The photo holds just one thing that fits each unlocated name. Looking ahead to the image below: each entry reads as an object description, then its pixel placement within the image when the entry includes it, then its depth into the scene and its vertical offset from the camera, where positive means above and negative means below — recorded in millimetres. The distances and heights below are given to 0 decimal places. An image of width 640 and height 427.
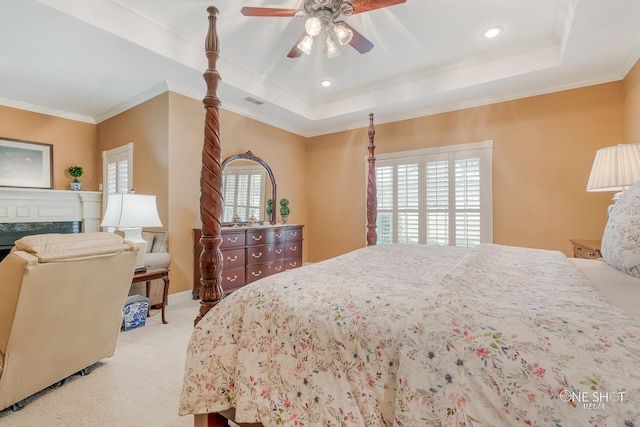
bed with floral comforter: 628 -381
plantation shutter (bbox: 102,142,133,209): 4055 +680
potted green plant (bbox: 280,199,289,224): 4742 +77
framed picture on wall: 4160 +775
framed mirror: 4230 +404
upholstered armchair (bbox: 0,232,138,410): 1501 -539
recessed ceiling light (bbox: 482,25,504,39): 2875 +1872
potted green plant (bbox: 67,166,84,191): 4582 +674
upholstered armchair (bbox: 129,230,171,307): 3102 -493
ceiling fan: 2096 +1532
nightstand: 2315 -327
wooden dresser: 3590 -554
